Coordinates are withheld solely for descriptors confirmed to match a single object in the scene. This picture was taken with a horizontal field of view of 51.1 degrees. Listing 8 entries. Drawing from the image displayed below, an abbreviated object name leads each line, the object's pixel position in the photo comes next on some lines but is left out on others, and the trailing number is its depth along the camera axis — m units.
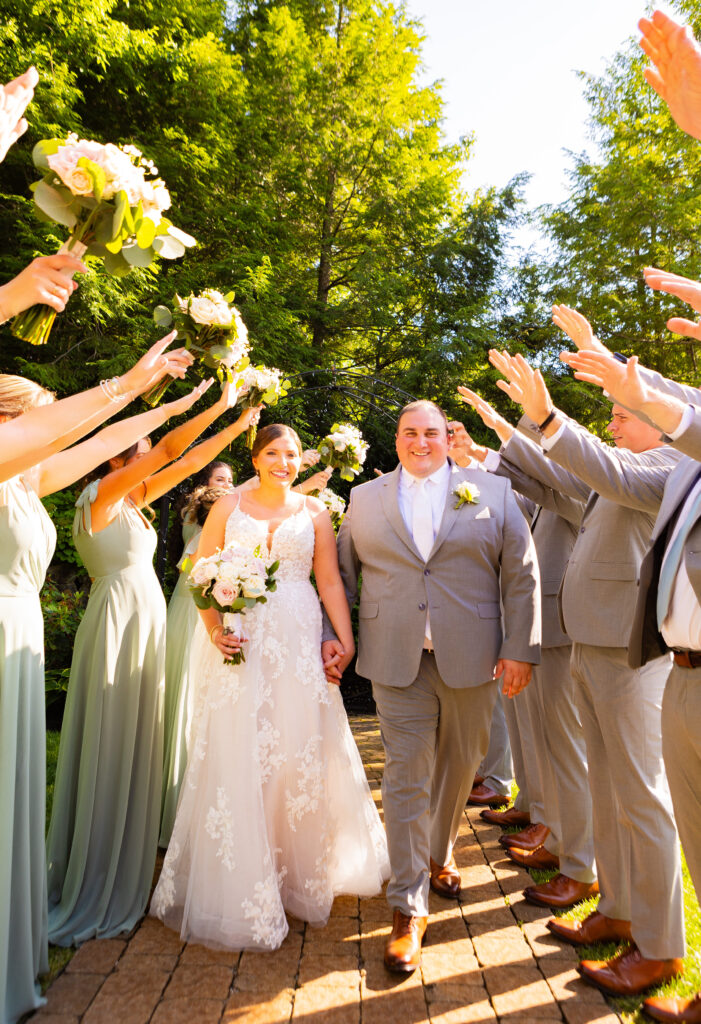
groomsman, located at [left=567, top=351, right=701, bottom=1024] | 2.39
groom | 3.67
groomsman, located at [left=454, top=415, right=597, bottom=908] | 4.04
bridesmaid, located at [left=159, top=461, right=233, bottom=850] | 4.92
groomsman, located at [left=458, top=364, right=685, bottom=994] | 3.09
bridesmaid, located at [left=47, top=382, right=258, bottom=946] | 3.88
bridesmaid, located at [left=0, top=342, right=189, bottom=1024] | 2.92
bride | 3.59
